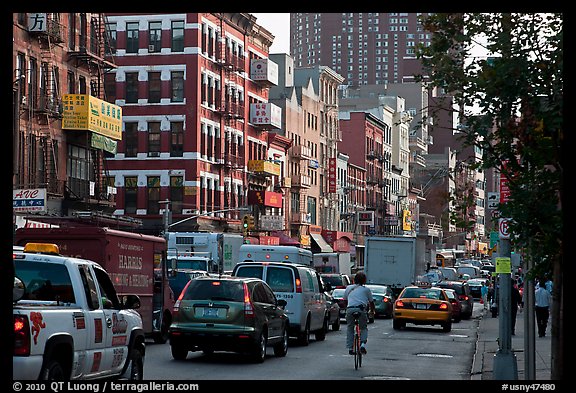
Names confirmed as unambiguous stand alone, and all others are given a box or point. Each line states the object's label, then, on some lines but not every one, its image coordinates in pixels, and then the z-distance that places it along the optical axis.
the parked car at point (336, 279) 51.72
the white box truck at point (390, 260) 57.66
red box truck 25.59
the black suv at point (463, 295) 52.03
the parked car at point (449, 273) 84.97
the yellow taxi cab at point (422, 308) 39.59
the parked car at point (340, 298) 45.06
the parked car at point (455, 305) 46.66
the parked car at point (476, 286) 80.00
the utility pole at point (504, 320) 18.75
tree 11.43
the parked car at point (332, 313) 35.94
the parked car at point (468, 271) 100.94
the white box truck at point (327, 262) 70.81
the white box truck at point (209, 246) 48.19
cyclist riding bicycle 23.17
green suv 23.16
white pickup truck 11.95
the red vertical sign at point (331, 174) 109.44
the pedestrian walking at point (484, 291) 65.68
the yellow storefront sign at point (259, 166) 86.00
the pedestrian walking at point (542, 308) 36.66
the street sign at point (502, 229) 18.83
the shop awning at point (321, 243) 103.19
